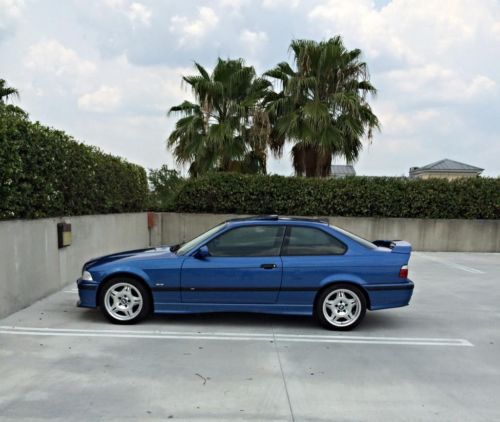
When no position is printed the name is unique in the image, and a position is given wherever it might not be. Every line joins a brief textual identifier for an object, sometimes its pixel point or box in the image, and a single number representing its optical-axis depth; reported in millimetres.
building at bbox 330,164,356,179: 40275
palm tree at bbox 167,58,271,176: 14047
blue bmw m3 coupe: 5207
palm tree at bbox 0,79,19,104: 16516
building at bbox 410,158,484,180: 38438
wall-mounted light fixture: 7152
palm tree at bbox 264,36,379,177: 13539
